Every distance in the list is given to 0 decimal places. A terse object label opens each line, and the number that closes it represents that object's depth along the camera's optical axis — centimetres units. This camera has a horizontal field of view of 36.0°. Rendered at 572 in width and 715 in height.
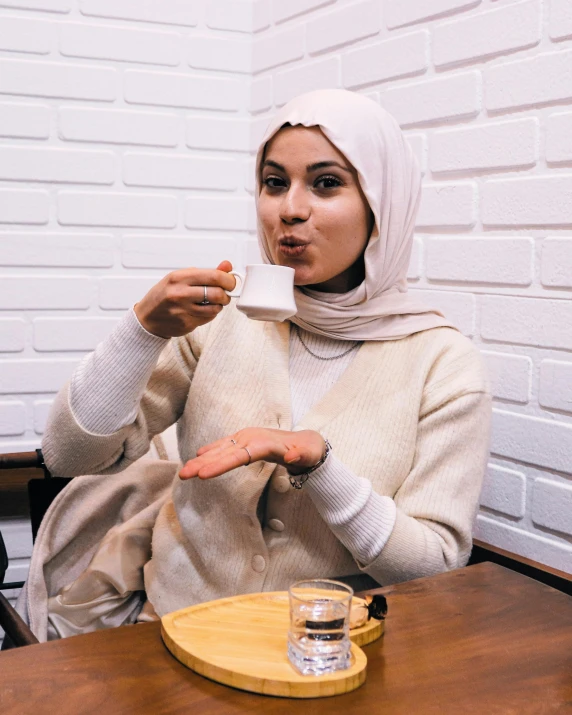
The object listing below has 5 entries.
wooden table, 83
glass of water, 88
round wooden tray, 86
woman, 132
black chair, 179
